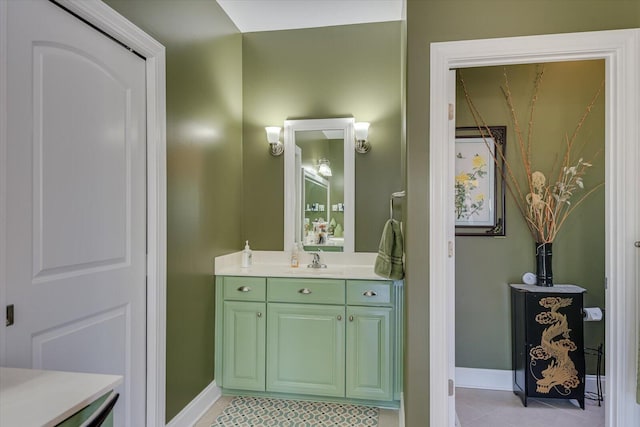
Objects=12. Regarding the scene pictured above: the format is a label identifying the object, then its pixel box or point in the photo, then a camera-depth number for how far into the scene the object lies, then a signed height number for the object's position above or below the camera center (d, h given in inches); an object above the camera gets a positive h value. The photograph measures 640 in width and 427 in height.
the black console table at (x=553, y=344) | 95.5 -35.3
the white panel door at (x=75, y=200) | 48.1 +2.3
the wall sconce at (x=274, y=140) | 118.3 +25.3
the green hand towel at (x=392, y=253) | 87.1 -9.5
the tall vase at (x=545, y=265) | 101.3 -14.4
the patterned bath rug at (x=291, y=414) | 89.2 -53.0
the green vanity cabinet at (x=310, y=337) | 94.0 -33.8
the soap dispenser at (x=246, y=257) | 114.1 -13.8
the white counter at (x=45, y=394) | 29.2 -17.1
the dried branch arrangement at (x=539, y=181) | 103.0 +10.3
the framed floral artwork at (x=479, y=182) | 109.3 +10.4
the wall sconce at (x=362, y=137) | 113.6 +25.3
